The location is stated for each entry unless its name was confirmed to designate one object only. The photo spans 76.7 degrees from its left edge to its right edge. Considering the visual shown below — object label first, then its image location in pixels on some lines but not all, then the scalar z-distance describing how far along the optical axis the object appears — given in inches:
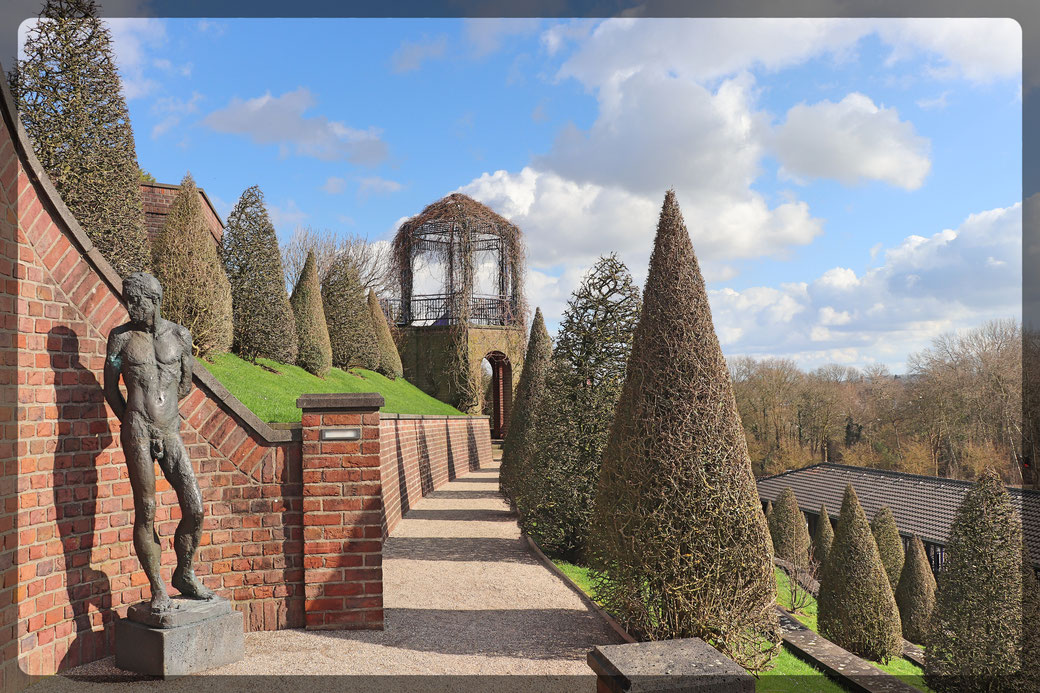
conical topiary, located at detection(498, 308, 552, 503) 549.0
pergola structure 1175.0
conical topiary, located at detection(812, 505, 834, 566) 805.2
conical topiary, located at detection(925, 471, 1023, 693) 389.1
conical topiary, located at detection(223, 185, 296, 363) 558.9
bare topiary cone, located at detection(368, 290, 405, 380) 1001.9
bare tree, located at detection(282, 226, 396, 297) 1493.6
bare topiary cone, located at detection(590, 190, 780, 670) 216.4
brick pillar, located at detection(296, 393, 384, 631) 212.2
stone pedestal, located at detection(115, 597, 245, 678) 172.6
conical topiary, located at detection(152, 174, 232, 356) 449.7
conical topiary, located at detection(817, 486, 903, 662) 534.9
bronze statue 169.0
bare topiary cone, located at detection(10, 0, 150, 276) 380.8
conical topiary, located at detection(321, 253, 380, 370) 844.0
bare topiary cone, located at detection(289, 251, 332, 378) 663.1
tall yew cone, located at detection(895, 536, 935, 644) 643.5
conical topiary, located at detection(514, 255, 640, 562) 351.3
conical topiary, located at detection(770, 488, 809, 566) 866.8
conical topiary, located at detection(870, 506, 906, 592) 713.0
